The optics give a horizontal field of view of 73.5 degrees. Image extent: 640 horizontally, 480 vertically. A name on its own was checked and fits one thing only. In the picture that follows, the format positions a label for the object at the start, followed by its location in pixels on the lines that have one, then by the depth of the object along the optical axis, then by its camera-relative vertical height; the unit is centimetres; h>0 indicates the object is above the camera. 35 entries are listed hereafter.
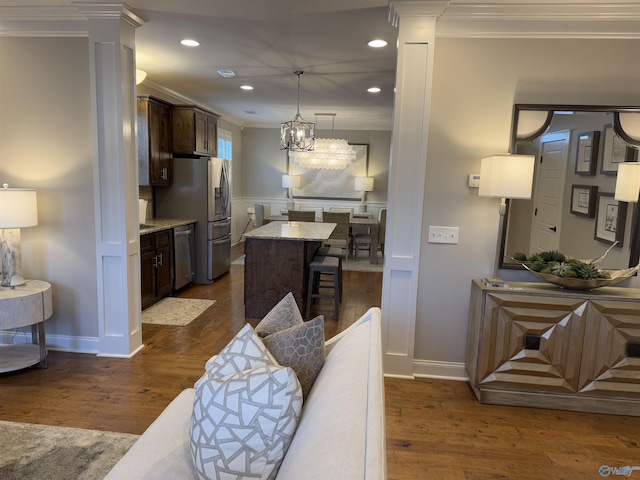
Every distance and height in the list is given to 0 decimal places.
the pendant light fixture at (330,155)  898 +81
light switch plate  309 -27
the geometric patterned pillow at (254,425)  125 -69
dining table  743 -62
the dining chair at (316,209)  922 -36
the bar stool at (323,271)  443 -81
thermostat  301 +13
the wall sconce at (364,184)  896 +21
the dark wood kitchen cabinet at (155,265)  450 -86
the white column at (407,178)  287 +13
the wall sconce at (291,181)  912 +23
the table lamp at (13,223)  297 -29
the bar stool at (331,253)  493 -70
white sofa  98 -60
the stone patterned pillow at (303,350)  154 -57
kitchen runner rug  430 -132
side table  295 -94
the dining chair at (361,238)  775 -78
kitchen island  442 -81
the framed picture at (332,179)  913 +31
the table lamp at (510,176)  273 +15
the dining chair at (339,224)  697 -50
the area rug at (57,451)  204 -137
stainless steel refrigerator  557 -18
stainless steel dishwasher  517 -85
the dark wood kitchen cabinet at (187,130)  551 +75
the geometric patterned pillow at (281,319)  179 -54
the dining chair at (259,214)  786 -43
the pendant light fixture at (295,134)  555 +75
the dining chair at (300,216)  701 -39
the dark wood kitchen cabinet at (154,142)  494 +54
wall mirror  294 +11
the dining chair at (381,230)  777 -65
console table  270 -94
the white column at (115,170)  312 +12
